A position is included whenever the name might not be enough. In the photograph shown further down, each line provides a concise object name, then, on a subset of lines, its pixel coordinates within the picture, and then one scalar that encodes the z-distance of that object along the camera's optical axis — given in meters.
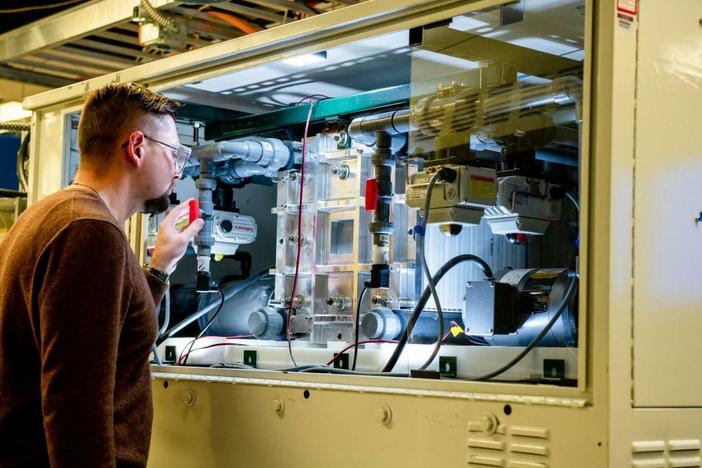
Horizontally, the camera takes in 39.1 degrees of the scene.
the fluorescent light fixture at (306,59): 2.79
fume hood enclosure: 1.93
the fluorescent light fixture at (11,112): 5.16
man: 2.01
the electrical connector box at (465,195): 2.41
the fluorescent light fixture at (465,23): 2.34
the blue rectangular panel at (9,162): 4.64
